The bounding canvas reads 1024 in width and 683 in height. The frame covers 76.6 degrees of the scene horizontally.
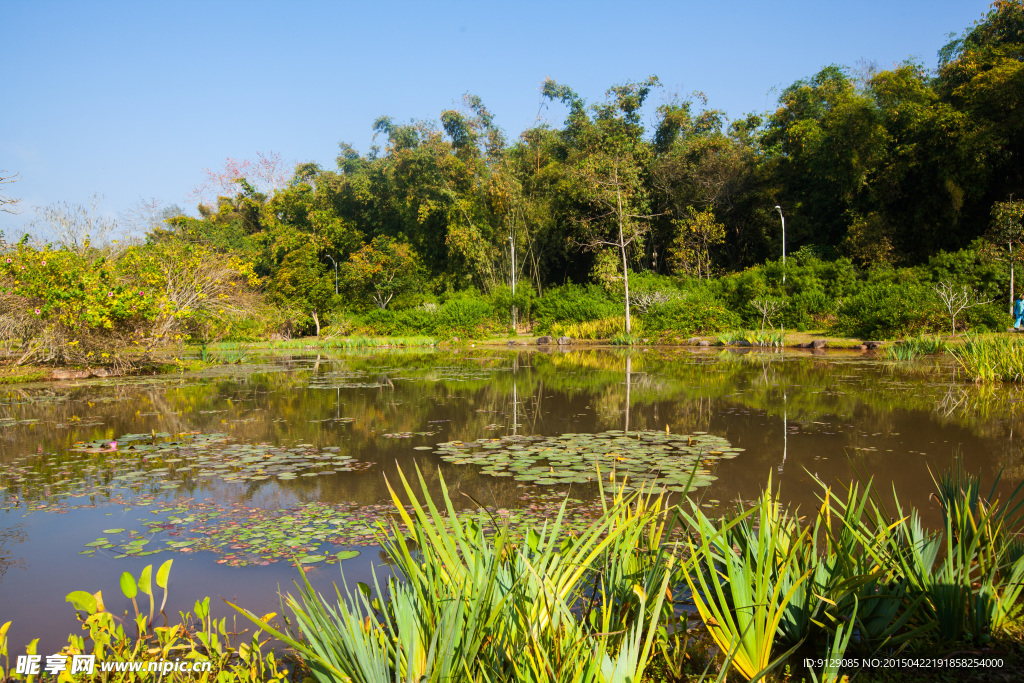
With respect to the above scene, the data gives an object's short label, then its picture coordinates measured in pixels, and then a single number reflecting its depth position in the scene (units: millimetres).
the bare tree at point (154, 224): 35062
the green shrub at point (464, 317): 26484
